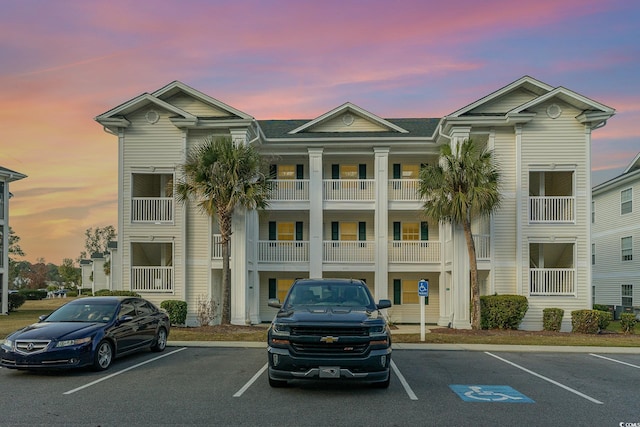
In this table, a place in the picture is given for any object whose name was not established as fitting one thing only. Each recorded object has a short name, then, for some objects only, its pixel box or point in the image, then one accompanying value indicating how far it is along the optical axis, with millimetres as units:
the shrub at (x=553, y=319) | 21766
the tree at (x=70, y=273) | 84625
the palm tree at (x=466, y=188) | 20469
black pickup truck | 8820
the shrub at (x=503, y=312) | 21453
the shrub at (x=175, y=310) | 22375
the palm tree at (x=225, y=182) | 20922
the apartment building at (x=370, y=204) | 22812
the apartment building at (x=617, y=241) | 31203
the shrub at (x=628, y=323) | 21062
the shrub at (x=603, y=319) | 21328
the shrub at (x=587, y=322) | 21203
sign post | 17297
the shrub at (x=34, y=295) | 56750
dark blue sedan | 10547
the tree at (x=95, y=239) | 86938
